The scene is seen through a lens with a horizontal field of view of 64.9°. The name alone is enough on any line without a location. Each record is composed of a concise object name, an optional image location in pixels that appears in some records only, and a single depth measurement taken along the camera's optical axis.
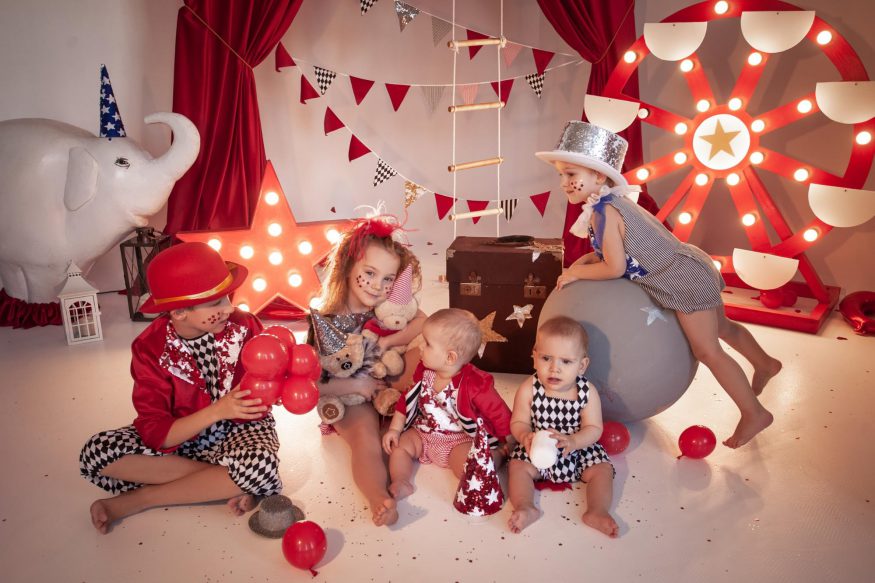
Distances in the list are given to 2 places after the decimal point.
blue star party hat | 3.55
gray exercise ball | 2.23
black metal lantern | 3.54
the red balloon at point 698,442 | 2.27
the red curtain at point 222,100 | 3.94
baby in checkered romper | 2.08
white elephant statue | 3.42
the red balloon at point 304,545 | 1.75
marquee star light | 3.31
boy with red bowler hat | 1.93
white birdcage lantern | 3.35
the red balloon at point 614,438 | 2.30
